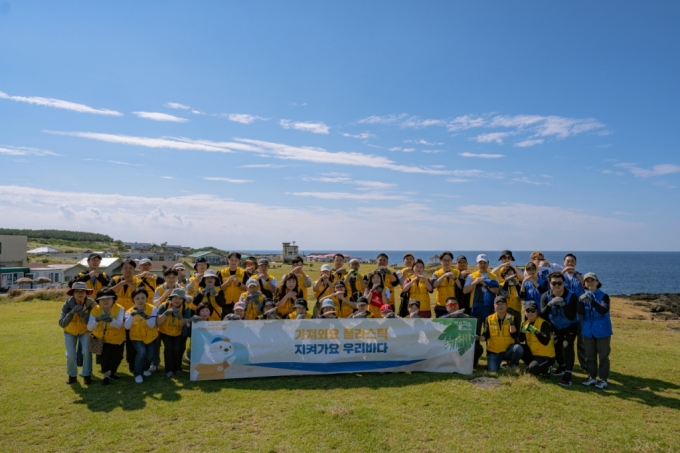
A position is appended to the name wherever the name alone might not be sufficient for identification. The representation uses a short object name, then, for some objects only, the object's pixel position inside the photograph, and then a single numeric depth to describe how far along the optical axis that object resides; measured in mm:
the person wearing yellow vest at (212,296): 8352
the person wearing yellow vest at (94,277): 8253
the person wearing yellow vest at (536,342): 7422
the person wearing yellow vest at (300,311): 7910
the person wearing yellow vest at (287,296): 8562
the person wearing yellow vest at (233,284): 8805
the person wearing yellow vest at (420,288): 8891
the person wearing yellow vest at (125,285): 8102
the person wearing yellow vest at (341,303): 8586
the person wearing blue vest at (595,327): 6941
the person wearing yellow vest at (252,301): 8250
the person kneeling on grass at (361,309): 7961
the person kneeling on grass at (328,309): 7805
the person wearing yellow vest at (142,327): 7250
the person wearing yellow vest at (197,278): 8844
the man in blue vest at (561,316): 7539
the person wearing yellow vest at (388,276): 9164
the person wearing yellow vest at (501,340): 7672
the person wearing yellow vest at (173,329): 7438
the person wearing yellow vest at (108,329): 7012
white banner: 7168
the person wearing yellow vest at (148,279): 8602
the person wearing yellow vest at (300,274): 8953
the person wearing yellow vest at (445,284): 8845
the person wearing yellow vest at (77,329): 6895
